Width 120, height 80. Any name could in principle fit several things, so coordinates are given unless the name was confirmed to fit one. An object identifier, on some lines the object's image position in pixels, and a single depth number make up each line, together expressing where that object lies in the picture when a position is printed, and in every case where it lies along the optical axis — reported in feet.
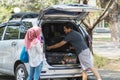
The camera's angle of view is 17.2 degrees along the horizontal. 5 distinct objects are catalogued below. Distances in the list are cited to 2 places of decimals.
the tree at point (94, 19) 50.01
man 31.91
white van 31.55
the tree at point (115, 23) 97.68
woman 29.09
